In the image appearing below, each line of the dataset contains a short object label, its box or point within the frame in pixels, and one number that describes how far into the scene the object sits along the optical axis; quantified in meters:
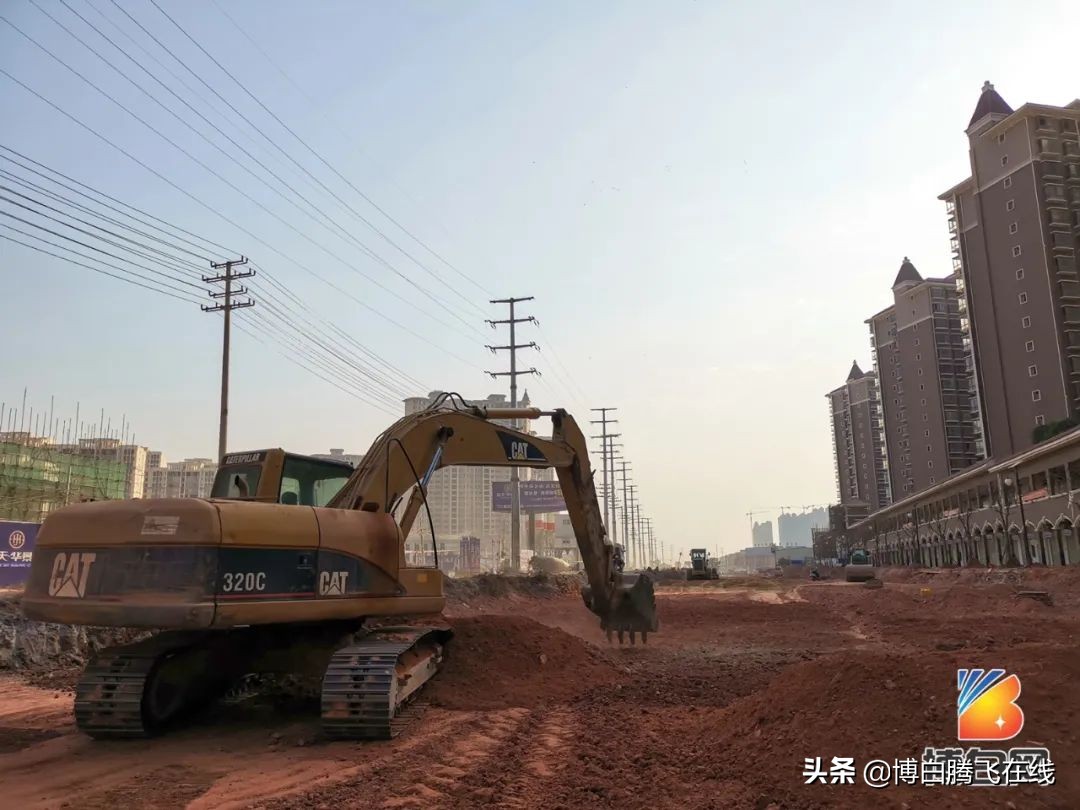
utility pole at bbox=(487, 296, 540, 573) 46.36
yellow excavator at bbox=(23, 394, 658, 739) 6.56
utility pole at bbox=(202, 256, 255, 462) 31.16
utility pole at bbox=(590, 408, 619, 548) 81.00
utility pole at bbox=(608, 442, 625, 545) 84.44
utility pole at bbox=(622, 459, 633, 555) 102.81
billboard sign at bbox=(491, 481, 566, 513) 58.41
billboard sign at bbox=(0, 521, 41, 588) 20.22
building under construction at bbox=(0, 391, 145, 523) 36.03
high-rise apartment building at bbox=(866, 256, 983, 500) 103.06
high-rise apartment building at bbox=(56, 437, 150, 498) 45.29
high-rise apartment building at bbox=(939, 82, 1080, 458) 72.38
